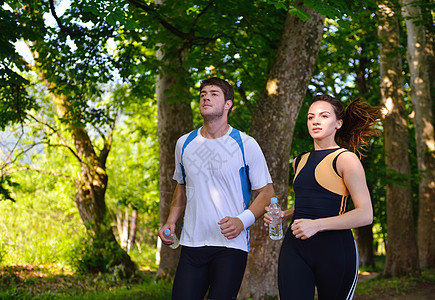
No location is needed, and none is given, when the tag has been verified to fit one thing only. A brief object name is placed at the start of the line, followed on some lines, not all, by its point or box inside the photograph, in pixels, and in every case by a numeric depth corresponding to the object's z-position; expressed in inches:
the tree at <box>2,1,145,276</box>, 354.0
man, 146.7
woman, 127.6
